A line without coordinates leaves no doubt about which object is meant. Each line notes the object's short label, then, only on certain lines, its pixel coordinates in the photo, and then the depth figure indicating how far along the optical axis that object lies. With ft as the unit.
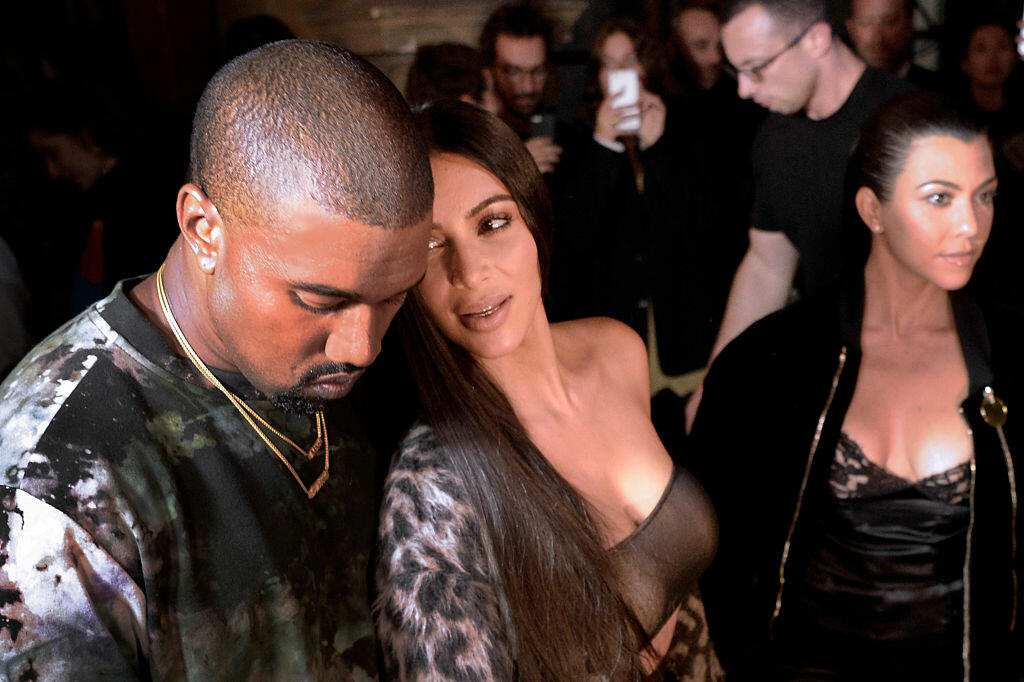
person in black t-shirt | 7.58
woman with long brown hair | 3.95
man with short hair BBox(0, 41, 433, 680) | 3.03
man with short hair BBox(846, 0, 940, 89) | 8.49
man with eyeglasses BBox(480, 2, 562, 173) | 8.85
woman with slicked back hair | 5.90
